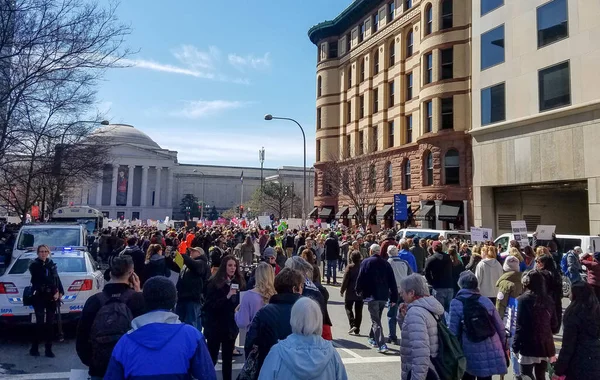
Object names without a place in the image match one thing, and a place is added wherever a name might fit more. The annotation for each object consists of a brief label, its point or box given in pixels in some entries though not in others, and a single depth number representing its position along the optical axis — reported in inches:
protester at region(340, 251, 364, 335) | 372.2
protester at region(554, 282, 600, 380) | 174.2
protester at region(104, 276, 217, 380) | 110.6
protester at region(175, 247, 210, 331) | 294.0
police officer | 297.3
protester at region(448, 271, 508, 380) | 186.9
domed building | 4163.4
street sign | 1058.1
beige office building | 816.9
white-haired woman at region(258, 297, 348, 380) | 116.2
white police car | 326.0
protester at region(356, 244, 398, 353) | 330.3
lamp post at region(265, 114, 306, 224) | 1133.7
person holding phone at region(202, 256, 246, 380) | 231.9
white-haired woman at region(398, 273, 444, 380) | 157.7
